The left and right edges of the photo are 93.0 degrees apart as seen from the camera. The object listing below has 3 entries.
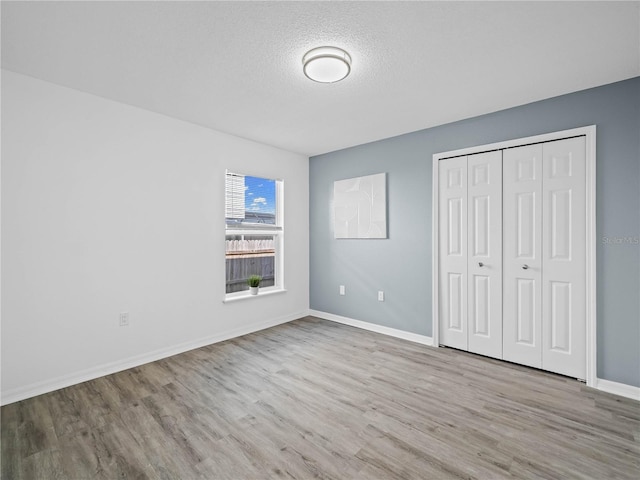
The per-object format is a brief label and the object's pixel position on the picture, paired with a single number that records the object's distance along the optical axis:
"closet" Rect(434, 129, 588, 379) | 2.68
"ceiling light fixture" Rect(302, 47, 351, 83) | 2.03
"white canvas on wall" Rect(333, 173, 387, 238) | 3.95
